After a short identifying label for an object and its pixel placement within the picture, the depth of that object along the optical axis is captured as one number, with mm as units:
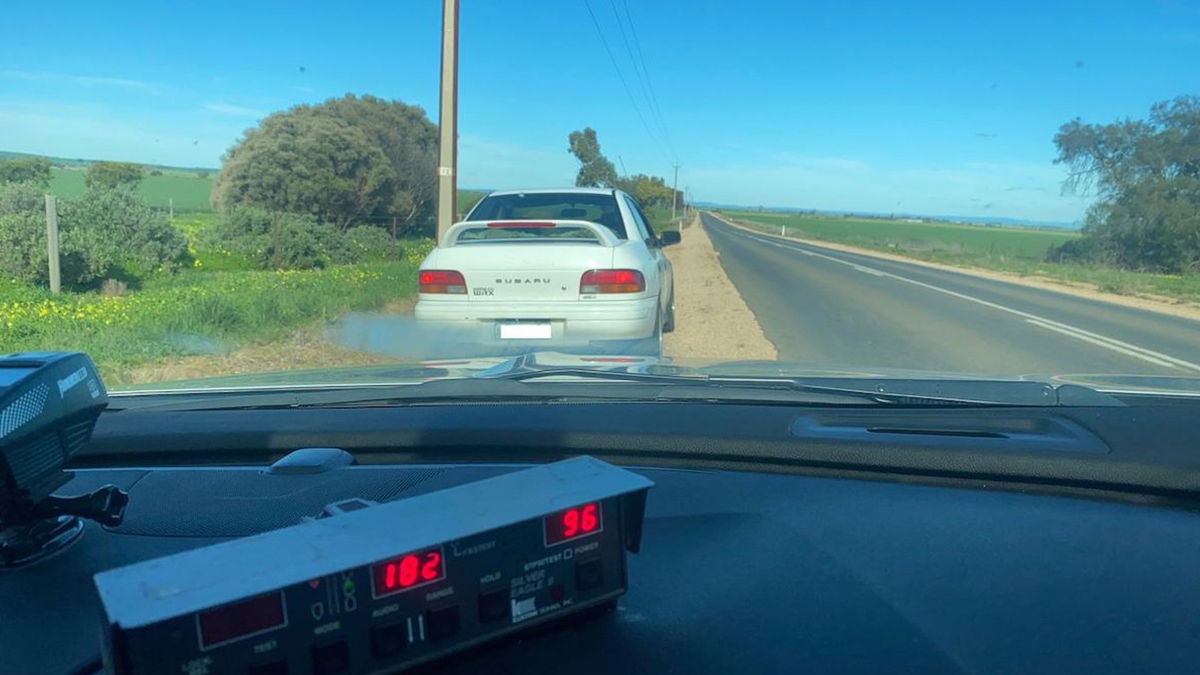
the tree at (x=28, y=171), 17506
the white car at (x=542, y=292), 7426
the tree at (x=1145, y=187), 31156
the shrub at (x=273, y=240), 19531
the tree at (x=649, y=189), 67700
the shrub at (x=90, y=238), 12484
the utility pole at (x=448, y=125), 13875
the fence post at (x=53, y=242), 11102
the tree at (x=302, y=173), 27094
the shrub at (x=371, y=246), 22578
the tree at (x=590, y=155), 52219
